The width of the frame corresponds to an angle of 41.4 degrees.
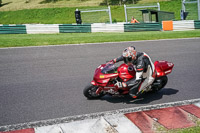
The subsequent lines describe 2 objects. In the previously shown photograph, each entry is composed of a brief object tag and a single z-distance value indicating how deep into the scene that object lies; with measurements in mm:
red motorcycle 6625
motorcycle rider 6523
